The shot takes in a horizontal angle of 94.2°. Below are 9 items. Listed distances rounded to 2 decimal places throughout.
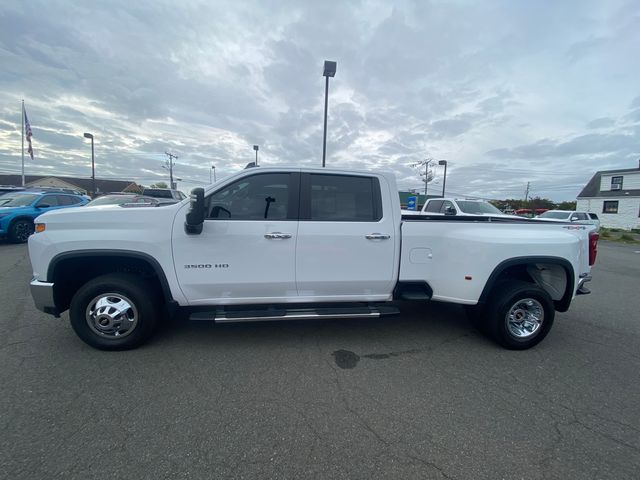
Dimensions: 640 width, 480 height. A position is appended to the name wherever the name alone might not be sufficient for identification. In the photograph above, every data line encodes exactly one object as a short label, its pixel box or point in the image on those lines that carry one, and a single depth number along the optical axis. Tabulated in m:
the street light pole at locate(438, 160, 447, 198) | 29.89
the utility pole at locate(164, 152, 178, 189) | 53.69
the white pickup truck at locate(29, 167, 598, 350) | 3.08
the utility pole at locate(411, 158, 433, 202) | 46.11
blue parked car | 9.31
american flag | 26.28
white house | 29.28
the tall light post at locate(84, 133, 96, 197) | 26.22
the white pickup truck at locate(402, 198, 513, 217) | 11.74
